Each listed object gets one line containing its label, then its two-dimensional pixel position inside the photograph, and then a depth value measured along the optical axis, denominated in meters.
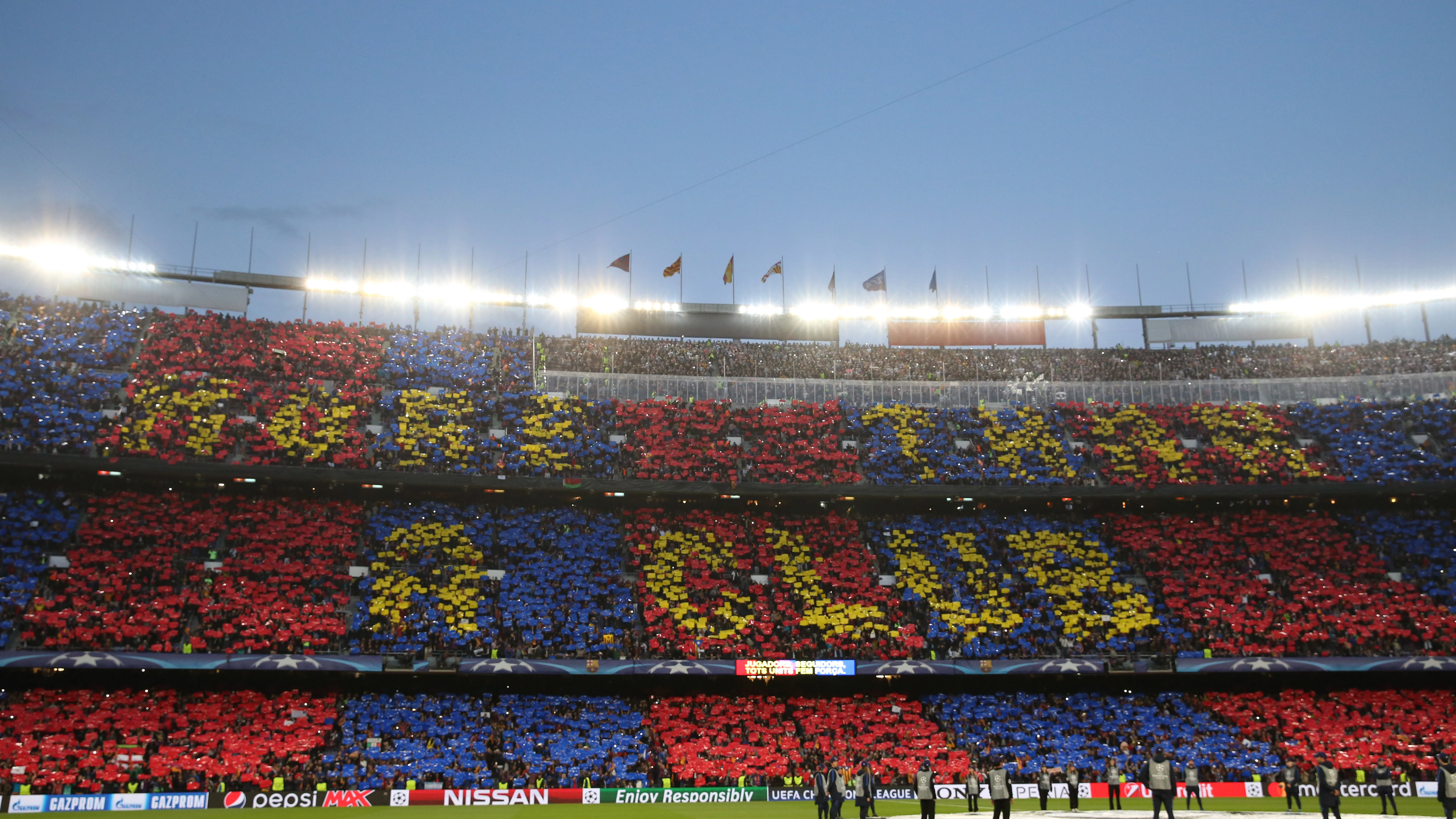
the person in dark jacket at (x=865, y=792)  23.53
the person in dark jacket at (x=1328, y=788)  21.34
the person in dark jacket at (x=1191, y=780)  27.39
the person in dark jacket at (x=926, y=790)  21.88
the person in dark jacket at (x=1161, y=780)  19.64
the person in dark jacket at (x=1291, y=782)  28.75
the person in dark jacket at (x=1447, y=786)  21.56
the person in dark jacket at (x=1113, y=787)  28.61
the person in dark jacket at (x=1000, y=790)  20.94
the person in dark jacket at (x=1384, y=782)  28.38
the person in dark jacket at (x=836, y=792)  24.38
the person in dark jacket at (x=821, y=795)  24.83
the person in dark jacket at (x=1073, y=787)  26.30
